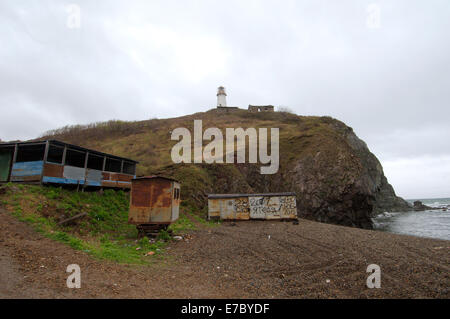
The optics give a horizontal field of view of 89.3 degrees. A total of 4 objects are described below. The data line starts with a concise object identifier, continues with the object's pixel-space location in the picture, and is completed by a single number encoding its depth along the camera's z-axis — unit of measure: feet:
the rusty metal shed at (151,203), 42.64
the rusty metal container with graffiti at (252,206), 67.77
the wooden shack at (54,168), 51.98
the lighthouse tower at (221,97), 223.71
